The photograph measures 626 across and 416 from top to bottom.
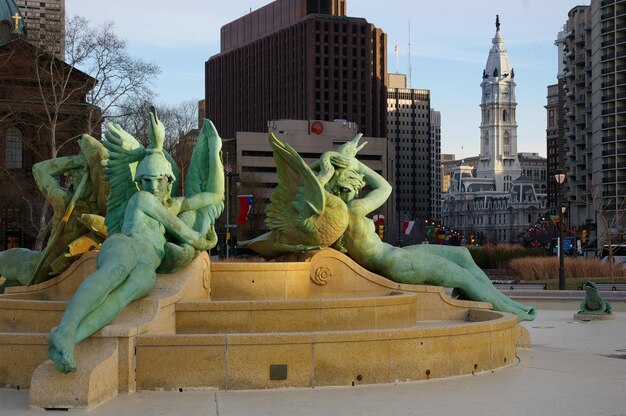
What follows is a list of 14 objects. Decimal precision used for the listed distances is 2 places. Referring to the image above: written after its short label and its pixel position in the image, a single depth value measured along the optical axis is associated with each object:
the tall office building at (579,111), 102.62
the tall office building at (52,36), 44.31
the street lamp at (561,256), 39.04
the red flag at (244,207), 48.18
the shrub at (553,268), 48.28
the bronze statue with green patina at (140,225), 12.76
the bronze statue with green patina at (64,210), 18.80
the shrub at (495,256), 57.27
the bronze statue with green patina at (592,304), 28.06
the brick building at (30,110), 44.09
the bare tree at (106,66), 42.25
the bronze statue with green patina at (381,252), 19.16
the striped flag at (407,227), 47.69
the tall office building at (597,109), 93.38
